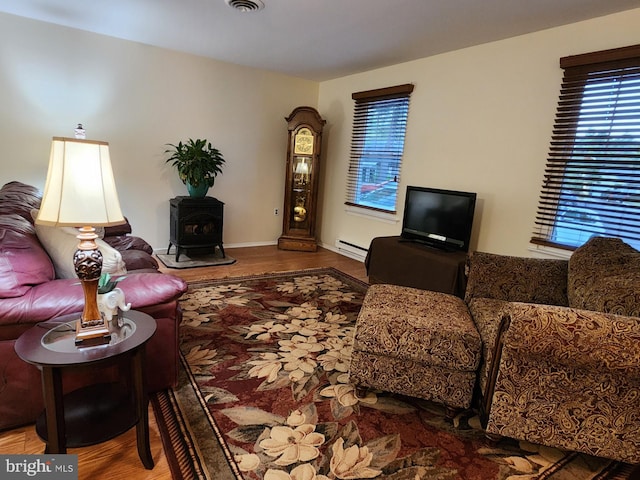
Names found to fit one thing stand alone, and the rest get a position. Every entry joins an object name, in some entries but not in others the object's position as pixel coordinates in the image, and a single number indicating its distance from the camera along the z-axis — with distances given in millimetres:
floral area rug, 1489
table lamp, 1292
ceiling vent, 2669
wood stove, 4172
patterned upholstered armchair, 1366
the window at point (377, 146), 4176
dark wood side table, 1190
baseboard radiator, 4750
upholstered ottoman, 1736
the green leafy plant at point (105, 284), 1459
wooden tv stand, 2898
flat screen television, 3215
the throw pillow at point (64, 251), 1756
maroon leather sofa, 1442
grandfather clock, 4859
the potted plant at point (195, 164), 4160
